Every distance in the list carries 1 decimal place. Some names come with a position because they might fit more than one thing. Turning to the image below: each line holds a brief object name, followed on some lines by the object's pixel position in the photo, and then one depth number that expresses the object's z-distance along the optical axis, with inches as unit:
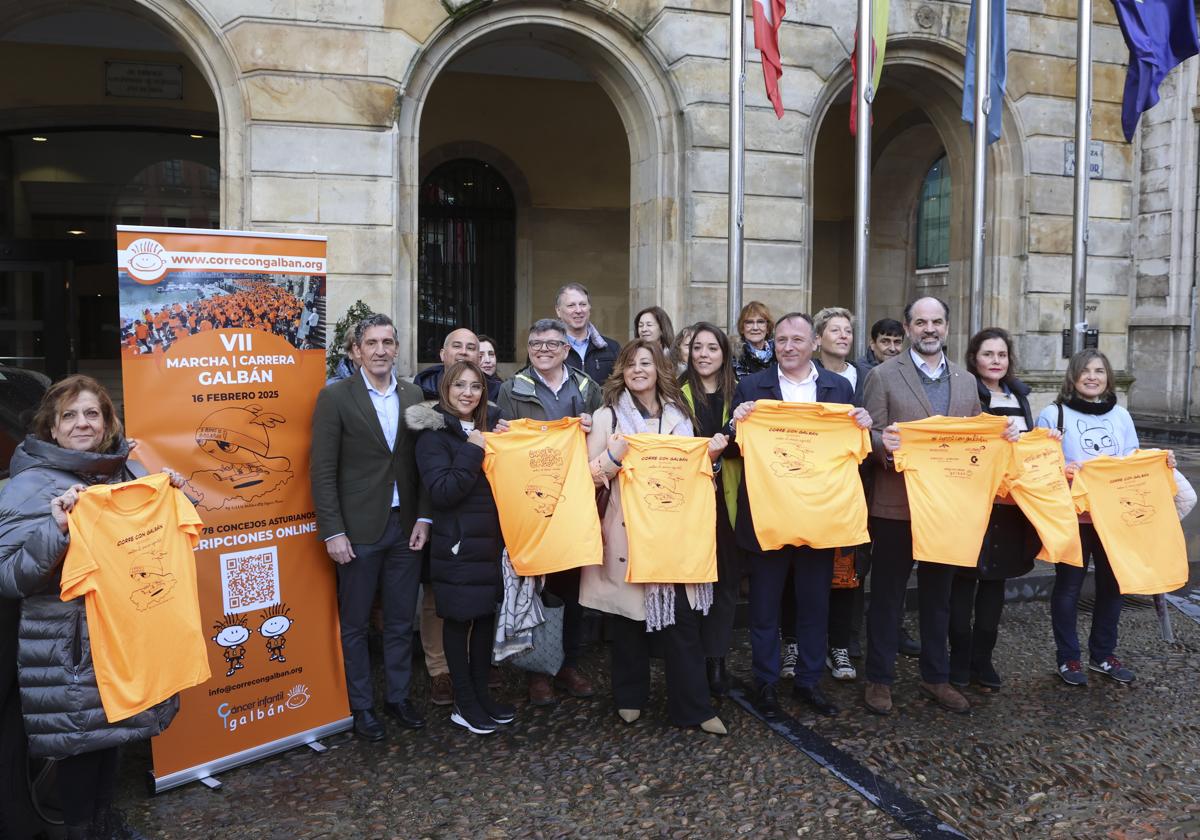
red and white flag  345.7
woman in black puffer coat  185.0
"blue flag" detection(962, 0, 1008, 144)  375.2
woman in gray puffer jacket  134.6
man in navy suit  197.3
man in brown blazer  201.3
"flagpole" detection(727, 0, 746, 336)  336.2
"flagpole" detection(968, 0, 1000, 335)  360.2
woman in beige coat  188.9
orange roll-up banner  167.2
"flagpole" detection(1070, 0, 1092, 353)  384.8
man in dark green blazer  185.5
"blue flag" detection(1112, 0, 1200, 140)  378.9
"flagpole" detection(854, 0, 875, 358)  336.8
